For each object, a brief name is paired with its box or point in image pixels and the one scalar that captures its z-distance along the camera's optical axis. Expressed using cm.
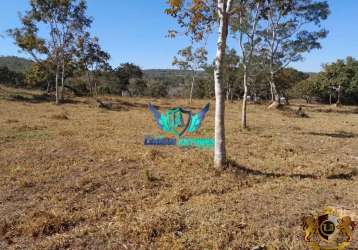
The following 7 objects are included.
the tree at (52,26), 2445
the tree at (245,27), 1322
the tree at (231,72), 3434
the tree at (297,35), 2342
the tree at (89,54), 2580
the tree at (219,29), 685
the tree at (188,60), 3003
